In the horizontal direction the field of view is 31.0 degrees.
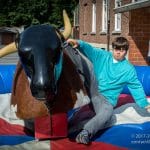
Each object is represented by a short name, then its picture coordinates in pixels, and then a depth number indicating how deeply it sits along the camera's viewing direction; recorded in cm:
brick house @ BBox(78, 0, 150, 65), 928
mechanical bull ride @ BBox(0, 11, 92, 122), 198
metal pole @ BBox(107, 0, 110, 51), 1189
